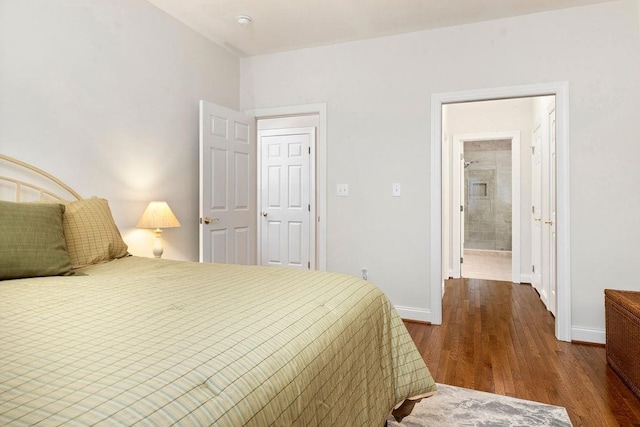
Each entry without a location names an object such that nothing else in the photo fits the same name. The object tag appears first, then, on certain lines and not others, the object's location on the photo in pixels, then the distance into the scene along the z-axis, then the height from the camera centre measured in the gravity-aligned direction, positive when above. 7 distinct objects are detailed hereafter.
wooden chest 2.16 -0.73
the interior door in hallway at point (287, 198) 5.27 +0.18
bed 0.69 -0.31
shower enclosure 8.34 +0.39
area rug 1.87 -1.01
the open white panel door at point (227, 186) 3.38 +0.24
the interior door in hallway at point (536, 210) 4.47 +0.03
